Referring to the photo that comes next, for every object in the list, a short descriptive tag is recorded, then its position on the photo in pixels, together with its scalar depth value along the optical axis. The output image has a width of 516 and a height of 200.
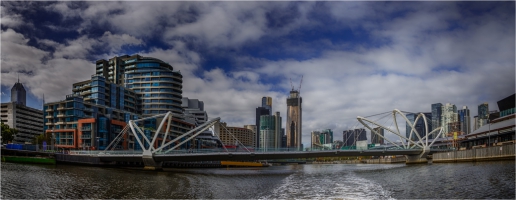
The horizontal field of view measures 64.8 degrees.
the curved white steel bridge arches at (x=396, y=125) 124.22
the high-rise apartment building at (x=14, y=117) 190.12
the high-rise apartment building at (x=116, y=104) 119.62
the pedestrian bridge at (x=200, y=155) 90.75
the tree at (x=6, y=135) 112.12
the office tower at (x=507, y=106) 116.88
